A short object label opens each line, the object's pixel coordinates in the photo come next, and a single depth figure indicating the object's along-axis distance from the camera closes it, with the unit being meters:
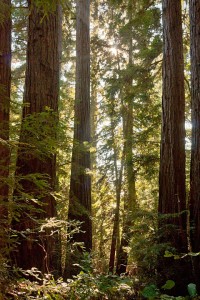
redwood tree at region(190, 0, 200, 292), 5.24
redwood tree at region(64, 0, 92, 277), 8.06
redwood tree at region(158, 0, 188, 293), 5.62
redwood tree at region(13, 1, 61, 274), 4.16
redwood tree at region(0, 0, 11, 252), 3.00
